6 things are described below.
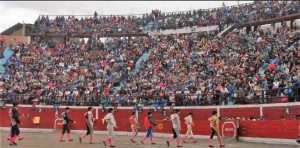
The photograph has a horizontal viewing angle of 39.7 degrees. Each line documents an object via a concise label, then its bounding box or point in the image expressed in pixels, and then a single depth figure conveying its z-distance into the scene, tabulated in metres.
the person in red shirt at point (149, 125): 20.05
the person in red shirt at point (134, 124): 21.99
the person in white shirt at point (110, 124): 18.12
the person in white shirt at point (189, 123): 21.16
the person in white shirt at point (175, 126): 18.55
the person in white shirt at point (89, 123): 19.29
